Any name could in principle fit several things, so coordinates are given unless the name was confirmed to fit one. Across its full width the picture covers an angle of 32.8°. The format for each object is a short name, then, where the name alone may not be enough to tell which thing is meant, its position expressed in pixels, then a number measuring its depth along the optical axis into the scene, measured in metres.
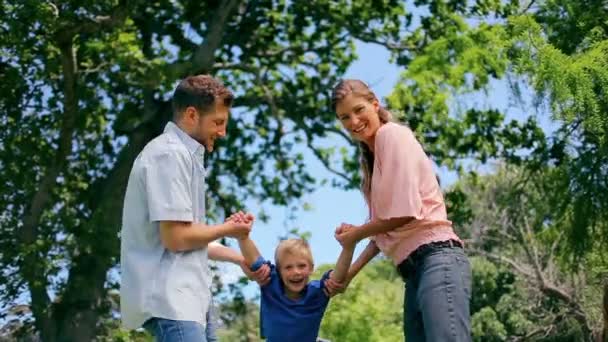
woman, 3.65
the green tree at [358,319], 13.47
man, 3.34
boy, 4.63
